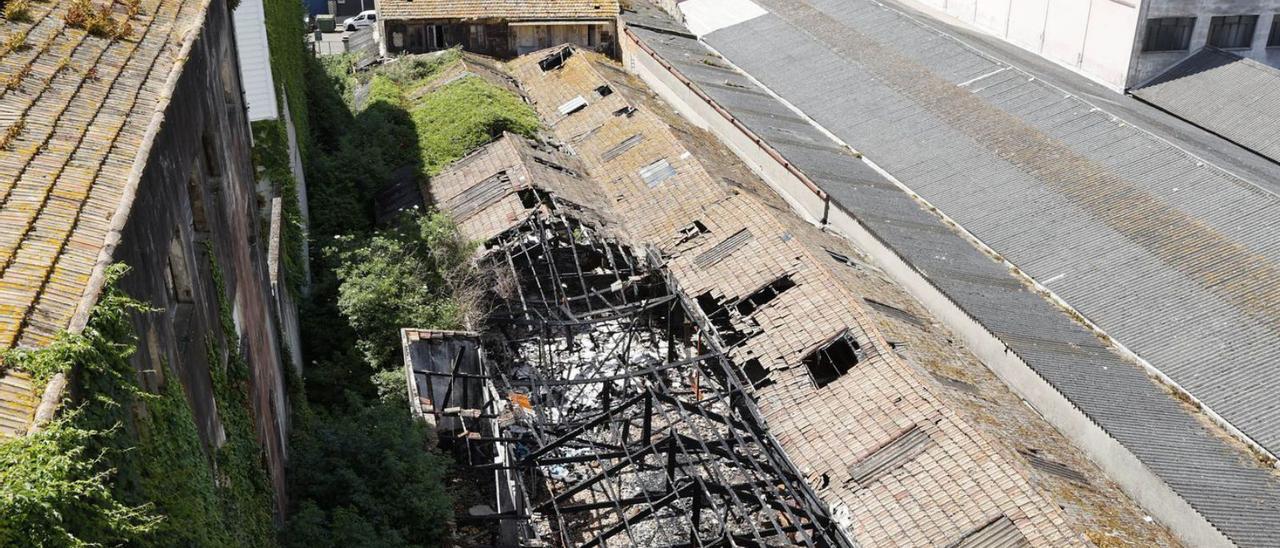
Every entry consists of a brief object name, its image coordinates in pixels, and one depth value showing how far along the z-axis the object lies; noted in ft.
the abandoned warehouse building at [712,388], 62.18
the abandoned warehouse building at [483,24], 139.74
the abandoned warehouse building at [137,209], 31.55
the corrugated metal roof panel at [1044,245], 69.56
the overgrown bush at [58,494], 24.94
